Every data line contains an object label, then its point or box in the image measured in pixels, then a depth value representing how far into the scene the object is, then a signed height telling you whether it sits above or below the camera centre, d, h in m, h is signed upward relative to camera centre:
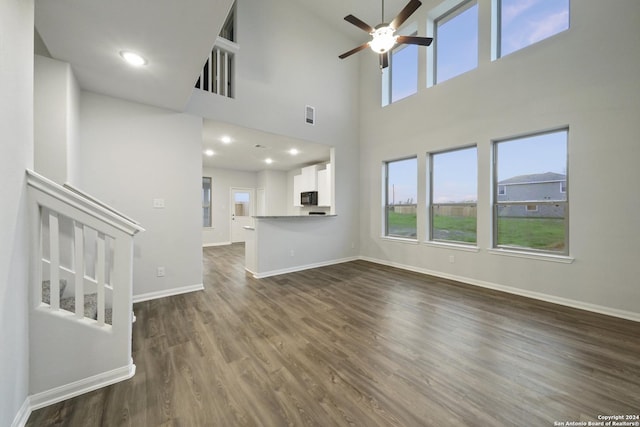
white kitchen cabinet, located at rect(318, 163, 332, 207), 5.72 +0.64
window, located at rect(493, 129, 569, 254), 3.18 +0.28
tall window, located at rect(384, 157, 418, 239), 4.85 +0.32
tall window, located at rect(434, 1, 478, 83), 4.05 +3.14
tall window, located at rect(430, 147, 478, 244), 4.01 +0.32
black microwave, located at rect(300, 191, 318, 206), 6.11 +0.36
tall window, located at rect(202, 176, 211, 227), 7.41 +0.32
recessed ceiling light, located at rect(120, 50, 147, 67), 2.09 +1.42
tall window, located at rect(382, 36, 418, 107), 4.83 +3.03
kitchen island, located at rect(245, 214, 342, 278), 4.23 -0.64
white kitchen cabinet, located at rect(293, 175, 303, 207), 6.66 +0.66
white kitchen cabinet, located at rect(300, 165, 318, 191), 6.14 +0.90
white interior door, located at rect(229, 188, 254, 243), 7.96 +0.01
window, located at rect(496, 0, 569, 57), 3.23 +2.83
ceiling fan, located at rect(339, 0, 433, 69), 2.80 +2.21
